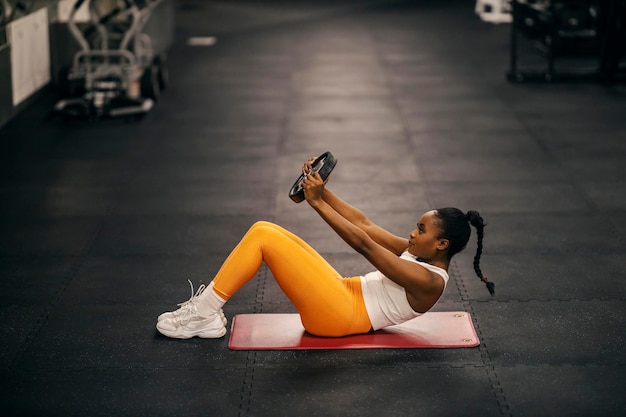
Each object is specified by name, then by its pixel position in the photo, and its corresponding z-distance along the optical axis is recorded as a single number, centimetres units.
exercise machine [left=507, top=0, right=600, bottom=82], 948
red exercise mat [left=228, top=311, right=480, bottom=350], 393
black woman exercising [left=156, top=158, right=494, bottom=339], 365
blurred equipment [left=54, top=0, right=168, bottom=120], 813
